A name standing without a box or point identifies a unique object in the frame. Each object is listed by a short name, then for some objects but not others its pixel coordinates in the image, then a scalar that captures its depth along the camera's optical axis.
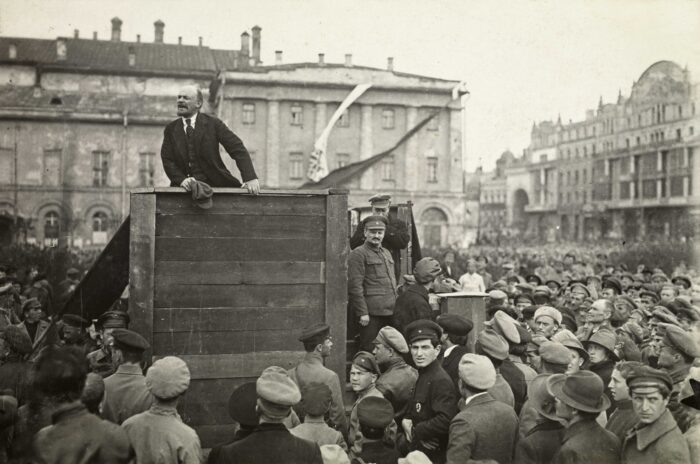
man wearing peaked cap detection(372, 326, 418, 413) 5.42
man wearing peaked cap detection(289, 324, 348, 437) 4.95
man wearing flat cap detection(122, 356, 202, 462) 3.77
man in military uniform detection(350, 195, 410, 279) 7.13
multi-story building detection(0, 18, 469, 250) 41.28
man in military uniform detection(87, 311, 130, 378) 6.29
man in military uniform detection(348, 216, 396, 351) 6.53
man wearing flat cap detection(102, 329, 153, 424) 4.53
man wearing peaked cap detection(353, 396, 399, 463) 4.34
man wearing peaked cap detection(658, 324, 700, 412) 5.07
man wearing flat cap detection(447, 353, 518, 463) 4.14
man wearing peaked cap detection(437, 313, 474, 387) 5.62
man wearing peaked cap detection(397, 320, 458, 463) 4.63
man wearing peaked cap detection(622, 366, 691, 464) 3.68
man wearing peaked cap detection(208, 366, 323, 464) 3.65
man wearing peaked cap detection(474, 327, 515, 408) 4.83
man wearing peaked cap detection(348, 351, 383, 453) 5.31
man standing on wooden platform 5.79
